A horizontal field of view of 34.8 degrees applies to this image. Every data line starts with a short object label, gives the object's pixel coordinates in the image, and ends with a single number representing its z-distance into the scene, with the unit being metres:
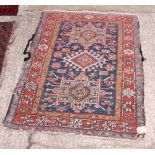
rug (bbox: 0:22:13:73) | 3.29
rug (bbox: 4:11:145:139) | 2.61
